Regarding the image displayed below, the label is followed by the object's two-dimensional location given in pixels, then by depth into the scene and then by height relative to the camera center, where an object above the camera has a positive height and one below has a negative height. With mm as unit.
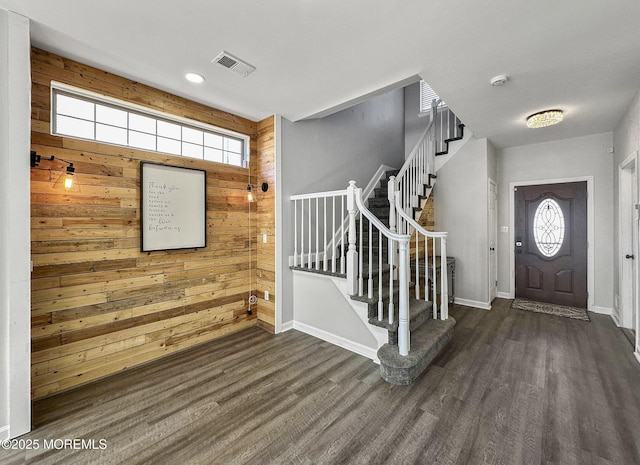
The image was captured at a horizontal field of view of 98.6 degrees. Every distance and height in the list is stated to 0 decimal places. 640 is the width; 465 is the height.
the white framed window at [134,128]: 2367 +1070
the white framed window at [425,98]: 5902 +2891
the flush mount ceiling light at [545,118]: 3215 +1340
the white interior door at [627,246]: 3414 -202
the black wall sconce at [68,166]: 2004 +523
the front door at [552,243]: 4309 -196
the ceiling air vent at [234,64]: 2300 +1469
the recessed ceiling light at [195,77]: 2590 +1485
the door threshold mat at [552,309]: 3990 -1211
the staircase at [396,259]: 2490 -343
